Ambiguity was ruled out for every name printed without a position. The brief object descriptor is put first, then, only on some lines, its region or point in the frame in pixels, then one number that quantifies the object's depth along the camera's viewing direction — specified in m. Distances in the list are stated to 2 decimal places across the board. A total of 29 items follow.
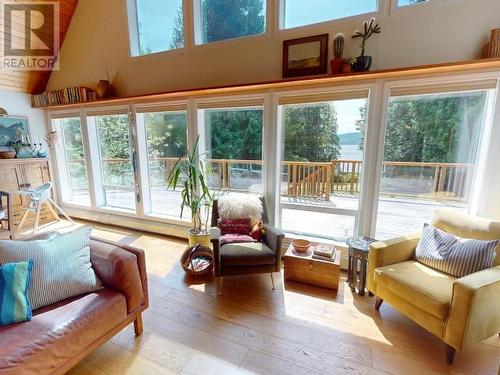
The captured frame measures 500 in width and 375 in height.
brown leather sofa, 1.12
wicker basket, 2.46
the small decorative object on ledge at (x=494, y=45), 1.77
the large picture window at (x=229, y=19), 2.62
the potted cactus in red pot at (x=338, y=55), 2.19
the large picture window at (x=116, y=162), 3.72
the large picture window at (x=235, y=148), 2.92
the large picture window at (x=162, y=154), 3.35
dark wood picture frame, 2.32
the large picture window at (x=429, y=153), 2.13
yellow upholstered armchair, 1.38
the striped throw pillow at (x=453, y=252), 1.62
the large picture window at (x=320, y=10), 2.21
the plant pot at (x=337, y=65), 2.18
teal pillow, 1.23
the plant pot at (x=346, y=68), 2.18
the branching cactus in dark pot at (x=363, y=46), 2.12
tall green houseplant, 2.81
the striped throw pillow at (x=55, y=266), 1.38
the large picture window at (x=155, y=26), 3.02
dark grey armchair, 2.13
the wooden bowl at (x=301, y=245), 2.39
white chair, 3.32
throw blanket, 2.63
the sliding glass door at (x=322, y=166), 2.51
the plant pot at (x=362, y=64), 2.11
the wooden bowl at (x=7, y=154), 3.45
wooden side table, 2.12
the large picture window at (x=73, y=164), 4.08
